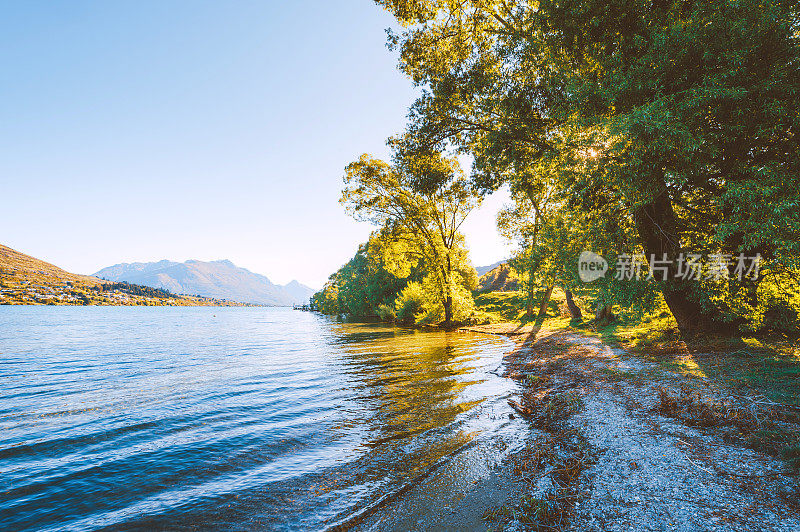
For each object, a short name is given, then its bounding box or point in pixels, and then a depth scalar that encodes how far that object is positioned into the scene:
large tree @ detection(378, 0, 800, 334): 8.95
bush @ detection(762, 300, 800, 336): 12.01
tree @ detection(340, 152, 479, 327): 35.78
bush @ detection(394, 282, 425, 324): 46.25
